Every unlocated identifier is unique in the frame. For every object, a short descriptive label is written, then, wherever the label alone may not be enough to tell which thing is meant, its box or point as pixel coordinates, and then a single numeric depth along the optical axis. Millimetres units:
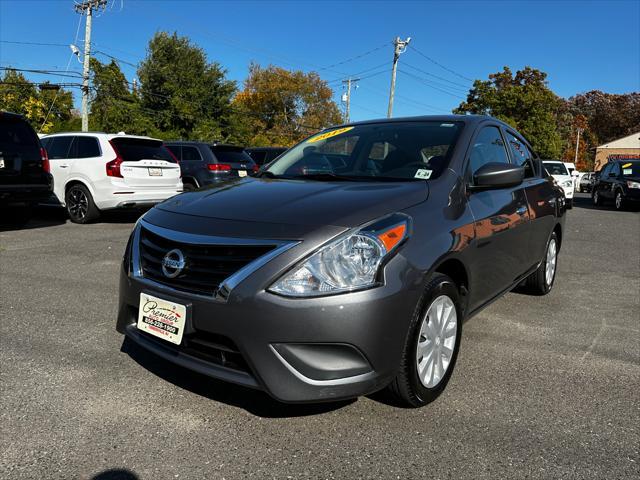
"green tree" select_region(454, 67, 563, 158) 47625
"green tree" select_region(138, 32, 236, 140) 36906
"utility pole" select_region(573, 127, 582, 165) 70962
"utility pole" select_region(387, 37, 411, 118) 32719
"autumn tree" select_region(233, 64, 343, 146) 57156
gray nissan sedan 2195
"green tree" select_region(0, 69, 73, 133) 40688
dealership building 59781
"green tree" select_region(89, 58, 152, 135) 35594
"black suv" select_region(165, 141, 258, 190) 11305
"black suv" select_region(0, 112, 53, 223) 7711
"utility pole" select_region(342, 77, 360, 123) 51812
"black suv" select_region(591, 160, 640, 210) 15906
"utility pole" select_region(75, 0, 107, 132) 25516
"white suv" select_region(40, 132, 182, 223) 8930
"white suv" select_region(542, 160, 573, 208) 16194
